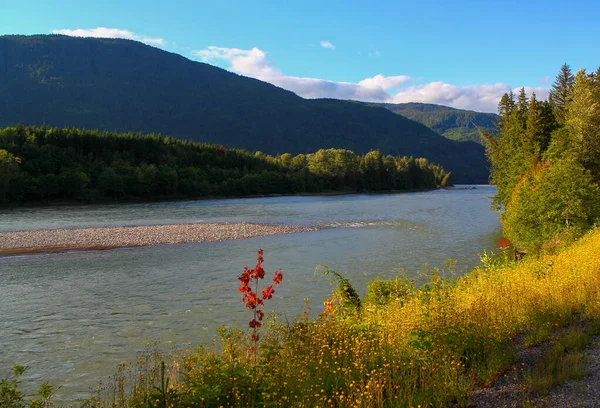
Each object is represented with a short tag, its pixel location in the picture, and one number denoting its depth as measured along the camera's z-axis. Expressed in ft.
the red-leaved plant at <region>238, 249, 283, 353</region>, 26.61
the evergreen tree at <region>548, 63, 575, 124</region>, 196.03
